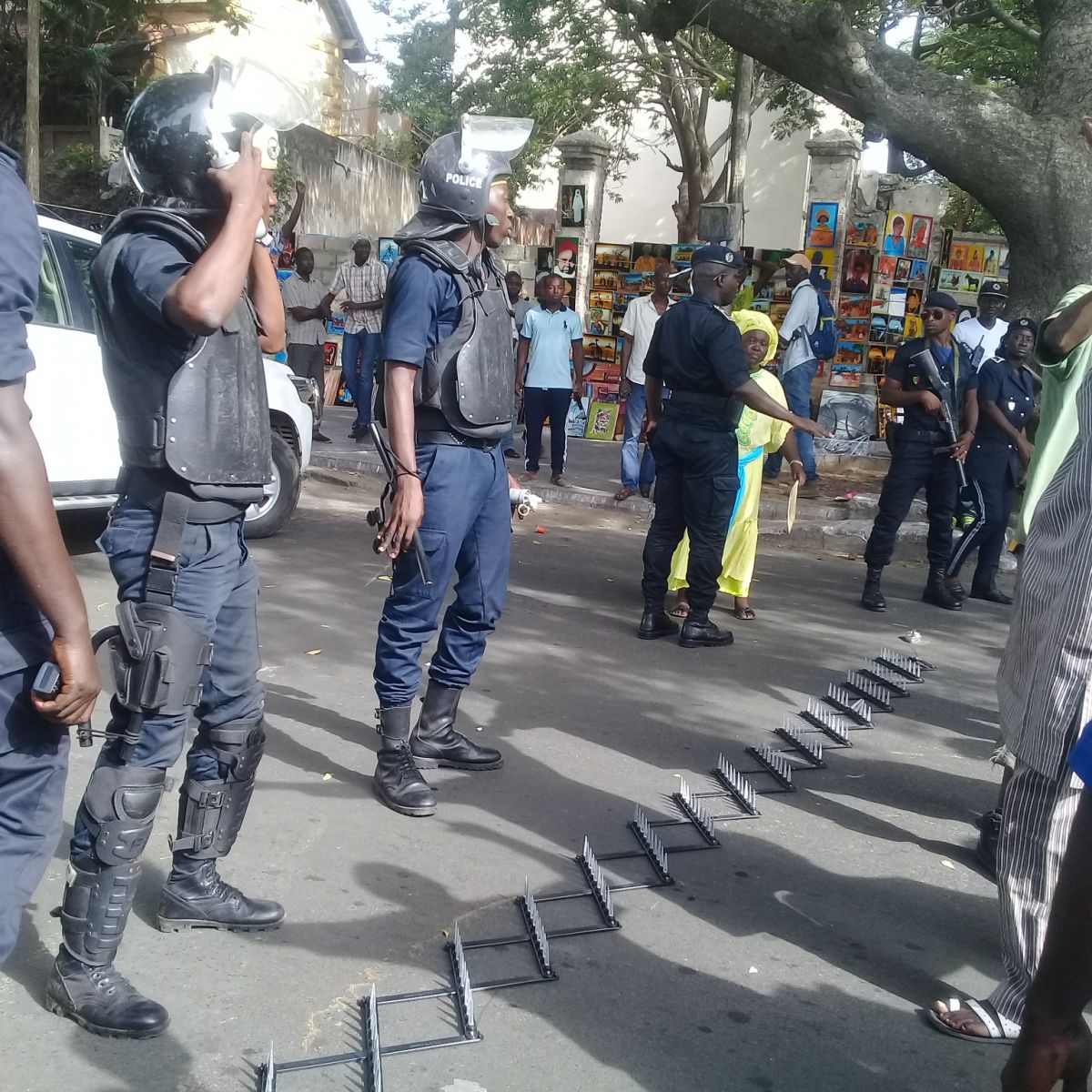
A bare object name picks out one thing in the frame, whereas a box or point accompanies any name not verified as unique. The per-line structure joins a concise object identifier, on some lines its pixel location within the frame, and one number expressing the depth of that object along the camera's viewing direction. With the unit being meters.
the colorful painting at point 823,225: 14.60
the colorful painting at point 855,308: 14.64
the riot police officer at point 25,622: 1.83
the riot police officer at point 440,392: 3.88
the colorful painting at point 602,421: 14.46
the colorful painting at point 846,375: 14.66
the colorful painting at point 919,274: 14.83
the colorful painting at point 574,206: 15.34
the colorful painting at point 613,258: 15.24
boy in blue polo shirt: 10.63
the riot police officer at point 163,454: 2.60
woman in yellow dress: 6.75
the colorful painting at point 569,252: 15.21
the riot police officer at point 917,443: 7.23
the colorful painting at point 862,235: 14.48
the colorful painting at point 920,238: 14.74
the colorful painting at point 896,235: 14.54
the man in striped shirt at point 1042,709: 2.38
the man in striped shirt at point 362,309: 12.45
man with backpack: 11.65
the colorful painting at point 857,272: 14.53
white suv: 6.42
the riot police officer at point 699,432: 5.98
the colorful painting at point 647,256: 14.98
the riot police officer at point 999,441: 7.43
